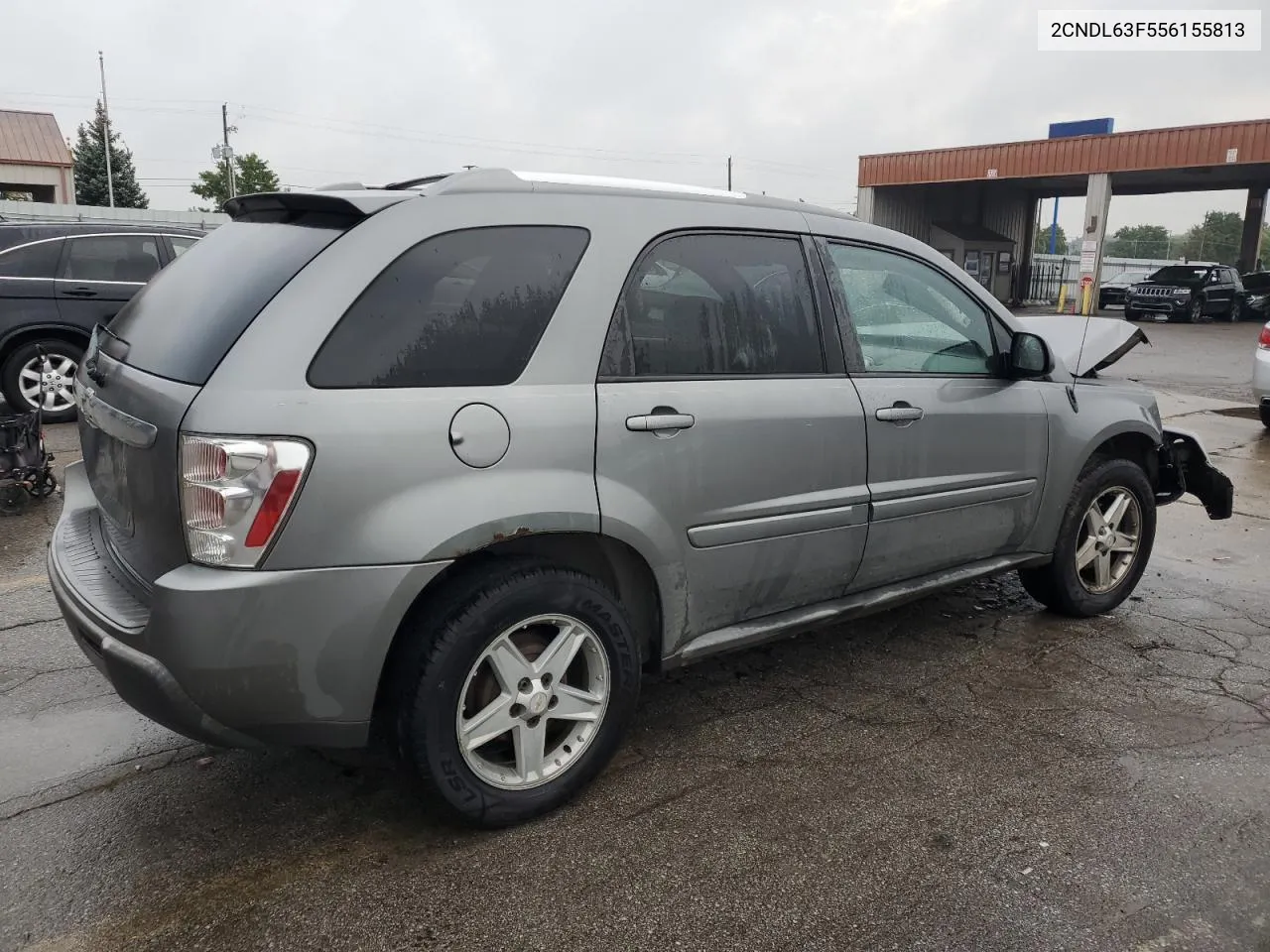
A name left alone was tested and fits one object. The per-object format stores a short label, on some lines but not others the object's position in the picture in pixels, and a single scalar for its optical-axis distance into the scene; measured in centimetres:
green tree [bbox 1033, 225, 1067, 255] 8300
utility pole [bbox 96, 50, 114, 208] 5084
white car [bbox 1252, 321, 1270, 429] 985
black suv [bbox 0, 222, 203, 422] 837
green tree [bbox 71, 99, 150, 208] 5478
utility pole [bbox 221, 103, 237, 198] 4858
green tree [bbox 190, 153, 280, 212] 5816
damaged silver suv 229
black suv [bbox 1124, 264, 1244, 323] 2786
